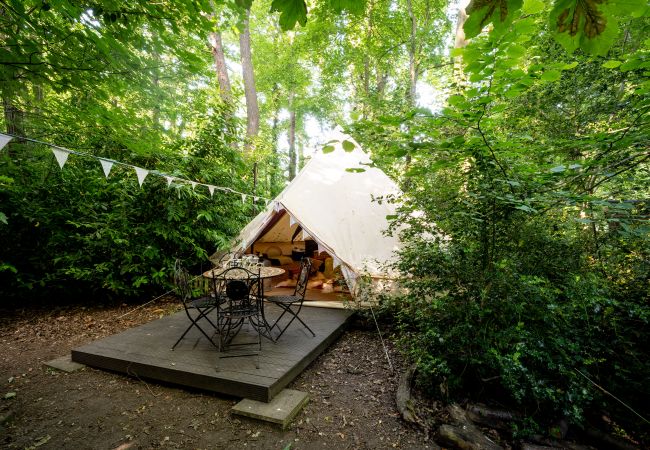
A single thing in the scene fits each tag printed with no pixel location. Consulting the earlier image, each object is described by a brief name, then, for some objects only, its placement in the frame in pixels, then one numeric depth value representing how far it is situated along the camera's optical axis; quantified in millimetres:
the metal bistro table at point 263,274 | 3445
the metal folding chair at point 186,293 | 3191
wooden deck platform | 2672
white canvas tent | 4691
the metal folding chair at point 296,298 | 3551
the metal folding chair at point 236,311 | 3104
